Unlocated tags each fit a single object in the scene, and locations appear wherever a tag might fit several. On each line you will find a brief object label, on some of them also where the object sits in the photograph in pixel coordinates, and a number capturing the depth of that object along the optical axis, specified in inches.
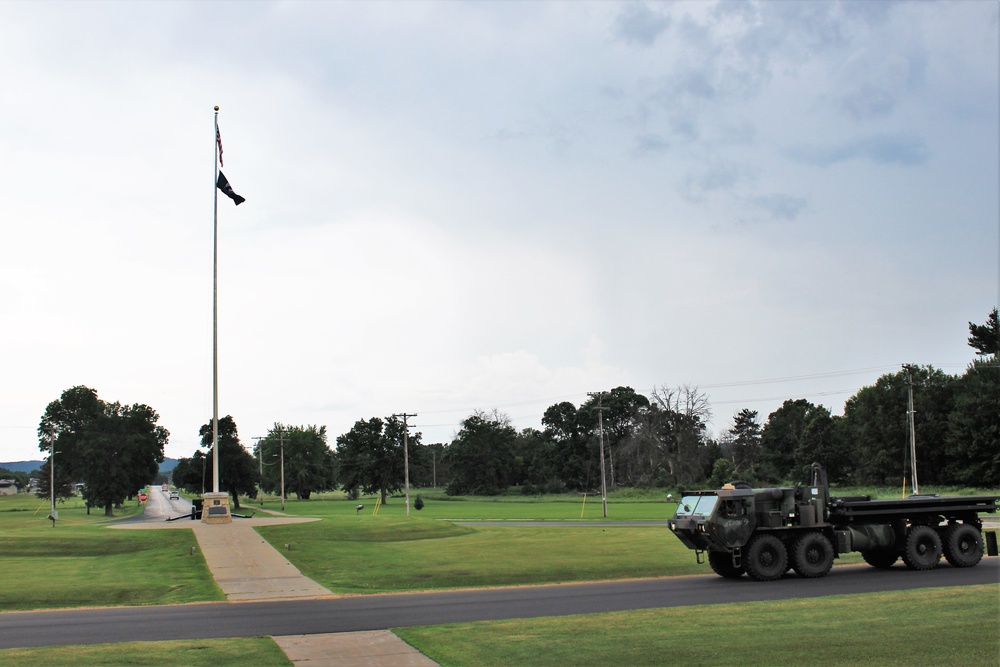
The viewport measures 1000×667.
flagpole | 1496.1
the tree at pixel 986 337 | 3206.2
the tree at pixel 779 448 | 5034.5
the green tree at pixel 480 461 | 5654.5
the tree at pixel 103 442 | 3811.5
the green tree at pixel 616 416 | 5821.9
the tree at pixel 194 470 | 3590.1
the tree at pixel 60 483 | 4209.4
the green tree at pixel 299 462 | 5019.7
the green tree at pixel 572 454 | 5669.3
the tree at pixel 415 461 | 4899.1
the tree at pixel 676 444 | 4717.0
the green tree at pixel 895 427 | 3998.5
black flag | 1562.5
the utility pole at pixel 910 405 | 2648.6
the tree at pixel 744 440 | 6534.5
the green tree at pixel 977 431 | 3508.9
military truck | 932.6
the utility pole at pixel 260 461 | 4343.8
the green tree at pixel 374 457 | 4997.5
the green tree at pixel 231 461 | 3277.6
